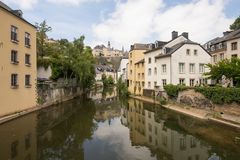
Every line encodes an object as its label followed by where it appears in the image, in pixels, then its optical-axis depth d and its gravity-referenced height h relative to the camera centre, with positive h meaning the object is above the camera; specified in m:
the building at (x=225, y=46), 20.61 +6.06
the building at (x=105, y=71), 52.40 +3.67
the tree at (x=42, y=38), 23.43 +7.87
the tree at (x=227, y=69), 14.38 +1.26
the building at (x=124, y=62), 44.46 +6.54
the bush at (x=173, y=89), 16.75 -1.25
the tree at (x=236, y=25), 28.29 +12.58
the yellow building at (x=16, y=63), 11.53 +1.80
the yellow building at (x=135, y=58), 27.59 +4.83
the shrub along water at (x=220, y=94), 11.87 -1.43
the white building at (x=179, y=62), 19.64 +2.79
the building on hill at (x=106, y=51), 85.90 +20.57
